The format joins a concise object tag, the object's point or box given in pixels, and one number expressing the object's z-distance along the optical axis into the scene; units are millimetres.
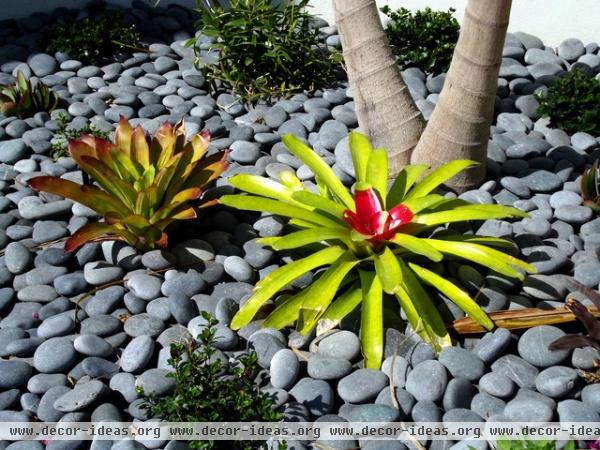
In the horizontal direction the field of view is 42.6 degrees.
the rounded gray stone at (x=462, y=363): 2689
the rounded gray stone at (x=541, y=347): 2709
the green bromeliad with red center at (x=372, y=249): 2775
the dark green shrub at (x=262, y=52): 4422
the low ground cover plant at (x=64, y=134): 3805
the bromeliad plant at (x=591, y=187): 3482
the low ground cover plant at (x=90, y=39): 4883
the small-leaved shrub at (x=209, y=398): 2402
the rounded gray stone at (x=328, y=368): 2705
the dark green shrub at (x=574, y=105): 4072
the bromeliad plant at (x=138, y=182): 3119
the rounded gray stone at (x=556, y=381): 2598
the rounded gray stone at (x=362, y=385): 2625
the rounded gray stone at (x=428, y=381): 2623
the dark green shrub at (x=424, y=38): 4676
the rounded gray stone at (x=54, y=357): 2756
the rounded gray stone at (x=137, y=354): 2754
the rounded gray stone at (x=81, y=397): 2564
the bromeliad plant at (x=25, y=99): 4258
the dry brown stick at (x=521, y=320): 2826
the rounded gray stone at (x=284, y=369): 2689
